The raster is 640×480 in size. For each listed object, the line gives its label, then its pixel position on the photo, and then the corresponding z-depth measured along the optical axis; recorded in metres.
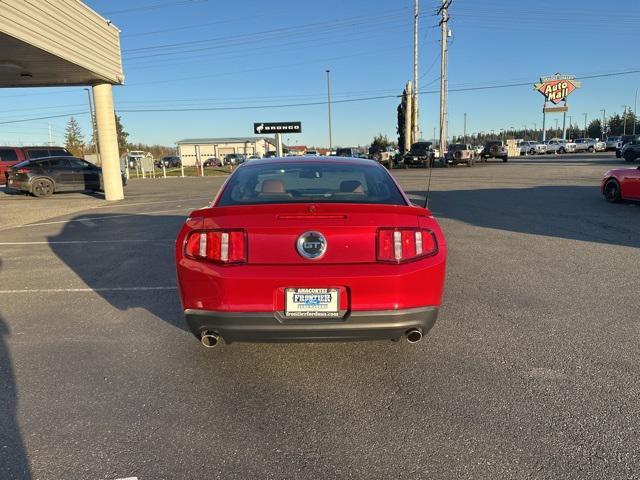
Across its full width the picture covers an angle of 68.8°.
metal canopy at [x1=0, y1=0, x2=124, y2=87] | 10.03
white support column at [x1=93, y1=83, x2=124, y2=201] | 15.77
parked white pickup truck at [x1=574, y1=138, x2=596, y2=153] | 58.59
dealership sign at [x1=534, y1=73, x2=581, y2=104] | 60.22
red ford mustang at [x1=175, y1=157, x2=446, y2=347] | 2.93
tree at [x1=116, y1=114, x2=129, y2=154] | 77.06
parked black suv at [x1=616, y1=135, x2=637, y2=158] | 36.74
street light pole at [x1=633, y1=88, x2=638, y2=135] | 93.44
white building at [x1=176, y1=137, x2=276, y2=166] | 82.93
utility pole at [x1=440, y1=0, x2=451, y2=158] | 37.31
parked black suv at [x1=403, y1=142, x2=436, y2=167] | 36.42
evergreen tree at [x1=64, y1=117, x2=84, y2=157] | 71.97
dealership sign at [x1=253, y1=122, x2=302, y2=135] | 36.44
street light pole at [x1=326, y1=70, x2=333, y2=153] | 54.80
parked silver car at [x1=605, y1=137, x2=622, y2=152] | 57.72
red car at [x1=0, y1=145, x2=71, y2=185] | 22.47
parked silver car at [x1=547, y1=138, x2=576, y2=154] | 57.91
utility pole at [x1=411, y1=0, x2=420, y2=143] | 44.03
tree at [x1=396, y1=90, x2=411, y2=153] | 48.32
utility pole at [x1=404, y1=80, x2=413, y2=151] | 46.25
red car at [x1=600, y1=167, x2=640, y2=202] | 11.16
